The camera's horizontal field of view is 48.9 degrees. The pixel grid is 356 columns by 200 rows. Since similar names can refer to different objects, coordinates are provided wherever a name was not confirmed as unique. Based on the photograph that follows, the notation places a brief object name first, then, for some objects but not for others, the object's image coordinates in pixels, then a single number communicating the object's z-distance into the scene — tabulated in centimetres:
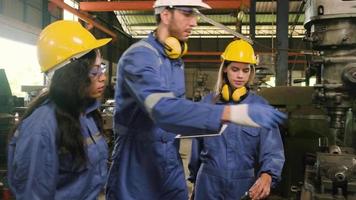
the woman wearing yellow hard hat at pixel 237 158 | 195
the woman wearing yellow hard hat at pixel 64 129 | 112
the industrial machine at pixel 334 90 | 188
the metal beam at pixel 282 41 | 575
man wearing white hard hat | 134
